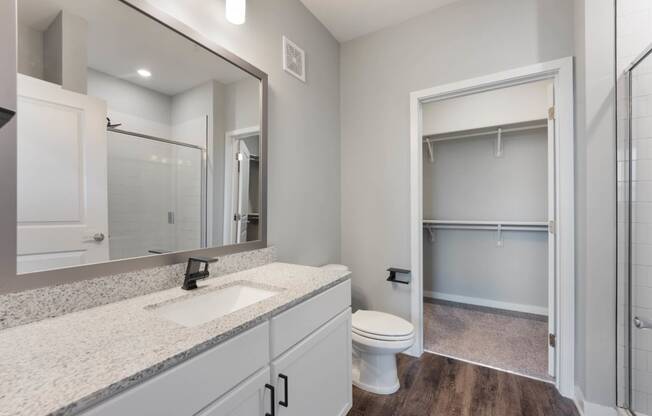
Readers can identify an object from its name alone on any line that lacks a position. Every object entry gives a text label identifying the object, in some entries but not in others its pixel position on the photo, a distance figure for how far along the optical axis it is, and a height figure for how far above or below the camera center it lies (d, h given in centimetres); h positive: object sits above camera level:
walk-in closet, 261 -17
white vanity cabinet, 64 -50
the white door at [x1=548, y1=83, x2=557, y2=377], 178 -17
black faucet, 118 -28
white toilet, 169 -86
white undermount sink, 107 -41
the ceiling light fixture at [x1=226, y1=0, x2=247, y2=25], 138 +97
